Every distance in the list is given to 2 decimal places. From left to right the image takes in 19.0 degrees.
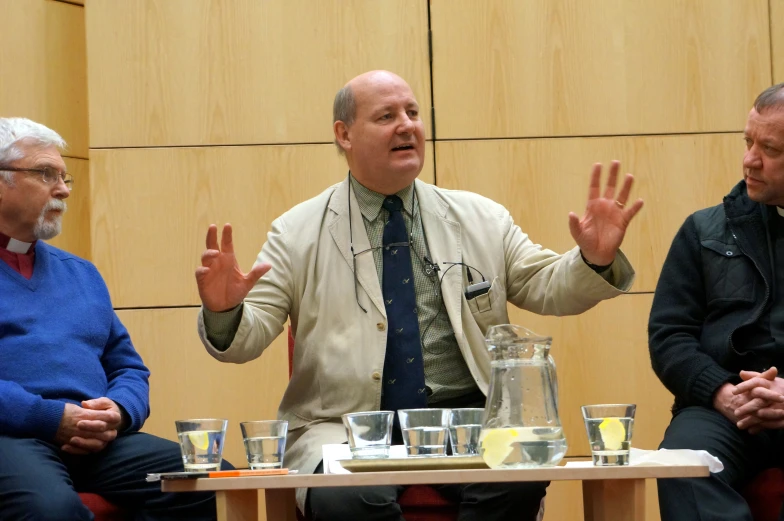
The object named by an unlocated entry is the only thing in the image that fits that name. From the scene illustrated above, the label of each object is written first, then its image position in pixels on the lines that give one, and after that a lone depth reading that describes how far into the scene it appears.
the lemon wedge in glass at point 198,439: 3.88
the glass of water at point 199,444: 3.88
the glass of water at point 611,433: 3.76
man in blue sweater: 4.43
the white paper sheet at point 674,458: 3.76
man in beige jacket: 4.47
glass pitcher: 3.76
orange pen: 3.80
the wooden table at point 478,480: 3.70
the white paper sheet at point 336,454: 3.89
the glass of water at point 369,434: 3.90
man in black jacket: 4.48
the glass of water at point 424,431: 3.89
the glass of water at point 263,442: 3.89
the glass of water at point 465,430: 3.90
